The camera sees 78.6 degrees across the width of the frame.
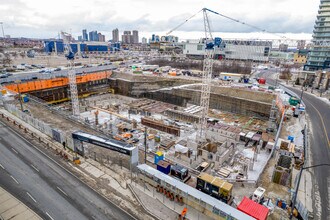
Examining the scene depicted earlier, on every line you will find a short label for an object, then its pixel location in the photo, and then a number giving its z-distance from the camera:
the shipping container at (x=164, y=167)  25.05
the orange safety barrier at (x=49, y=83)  59.21
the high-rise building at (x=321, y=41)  86.69
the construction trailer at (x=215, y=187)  20.82
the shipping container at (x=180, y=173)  24.52
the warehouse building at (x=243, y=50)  151.62
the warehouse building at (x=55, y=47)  177.12
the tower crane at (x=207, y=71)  38.94
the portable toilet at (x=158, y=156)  28.05
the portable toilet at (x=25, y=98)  50.35
